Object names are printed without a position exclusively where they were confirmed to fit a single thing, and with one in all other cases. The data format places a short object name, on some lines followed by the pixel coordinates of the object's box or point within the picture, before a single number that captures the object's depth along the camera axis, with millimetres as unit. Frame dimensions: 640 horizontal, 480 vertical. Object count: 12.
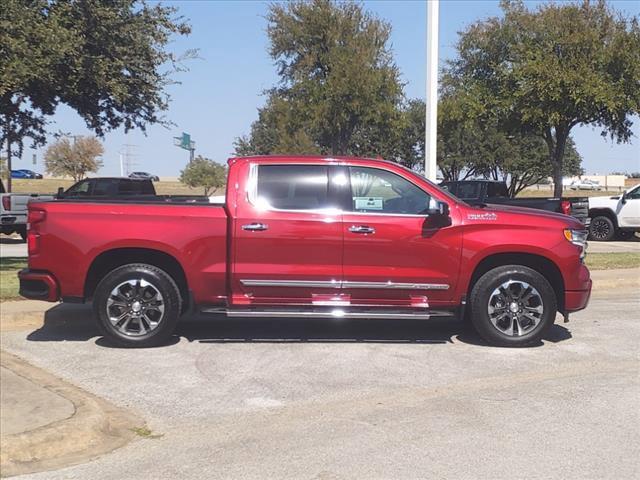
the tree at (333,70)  25703
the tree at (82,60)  10250
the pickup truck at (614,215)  19375
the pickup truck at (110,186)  19812
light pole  12461
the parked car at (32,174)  89062
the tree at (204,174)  56844
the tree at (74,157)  73250
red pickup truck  6906
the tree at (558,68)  21141
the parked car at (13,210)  17969
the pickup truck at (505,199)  14445
